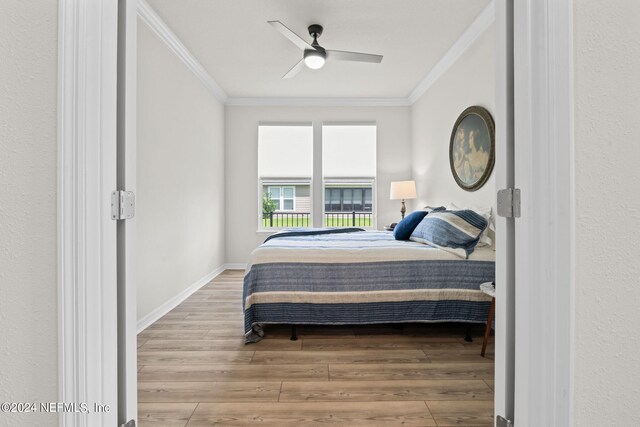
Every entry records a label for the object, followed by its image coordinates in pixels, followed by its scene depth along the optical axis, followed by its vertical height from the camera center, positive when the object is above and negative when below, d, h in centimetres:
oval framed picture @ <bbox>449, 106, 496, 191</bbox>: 298 +66
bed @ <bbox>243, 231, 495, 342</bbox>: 252 -60
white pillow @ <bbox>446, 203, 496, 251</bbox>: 271 -16
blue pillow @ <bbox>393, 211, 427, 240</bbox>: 324 -13
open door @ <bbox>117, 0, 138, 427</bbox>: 96 -1
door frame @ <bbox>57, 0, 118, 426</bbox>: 83 +3
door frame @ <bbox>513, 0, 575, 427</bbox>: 83 +1
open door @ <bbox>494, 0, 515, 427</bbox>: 98 -4
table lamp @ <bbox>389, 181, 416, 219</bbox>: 481 +35
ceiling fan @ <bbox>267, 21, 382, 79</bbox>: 306 +156
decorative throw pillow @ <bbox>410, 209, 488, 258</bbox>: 263 -15
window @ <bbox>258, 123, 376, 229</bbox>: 544 +65
